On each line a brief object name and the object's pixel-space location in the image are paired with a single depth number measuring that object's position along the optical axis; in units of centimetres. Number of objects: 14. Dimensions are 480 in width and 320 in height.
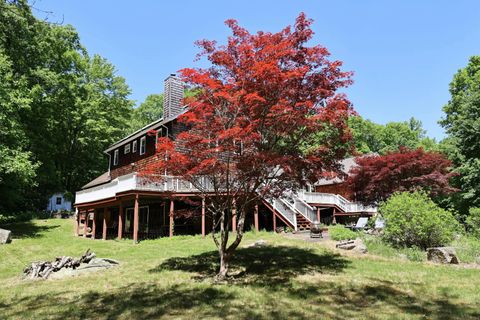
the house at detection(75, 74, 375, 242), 1817
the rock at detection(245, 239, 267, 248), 1432
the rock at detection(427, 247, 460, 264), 1099
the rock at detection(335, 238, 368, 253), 1311
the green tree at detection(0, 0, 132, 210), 2011
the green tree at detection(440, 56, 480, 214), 2184
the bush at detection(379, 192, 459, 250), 1241
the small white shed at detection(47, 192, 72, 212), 3923
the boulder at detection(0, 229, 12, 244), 1709
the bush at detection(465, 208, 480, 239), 1459
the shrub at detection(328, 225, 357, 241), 1499
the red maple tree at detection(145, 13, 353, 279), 903
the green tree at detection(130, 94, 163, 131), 5430
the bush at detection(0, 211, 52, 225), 2804
